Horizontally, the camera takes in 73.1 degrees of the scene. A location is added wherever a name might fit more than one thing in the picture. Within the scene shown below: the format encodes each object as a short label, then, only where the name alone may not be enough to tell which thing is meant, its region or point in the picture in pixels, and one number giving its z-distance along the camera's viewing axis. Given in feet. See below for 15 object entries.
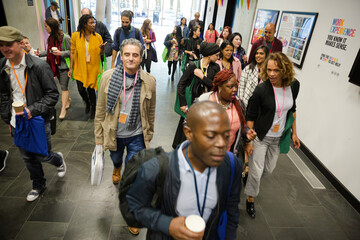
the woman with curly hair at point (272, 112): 8.41
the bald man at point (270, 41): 15.30
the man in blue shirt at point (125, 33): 16.40
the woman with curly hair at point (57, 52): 14.15
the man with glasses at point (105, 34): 16.14
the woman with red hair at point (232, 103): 7.77
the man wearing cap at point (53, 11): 27.86
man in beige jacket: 7.93
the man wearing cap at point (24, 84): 7.42
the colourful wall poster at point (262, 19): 21.97
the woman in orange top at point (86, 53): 14.43
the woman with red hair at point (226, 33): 24.19
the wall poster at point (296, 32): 16.19
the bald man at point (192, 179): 3.81
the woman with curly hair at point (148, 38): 22.05
